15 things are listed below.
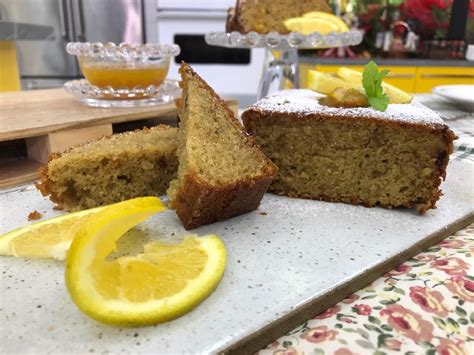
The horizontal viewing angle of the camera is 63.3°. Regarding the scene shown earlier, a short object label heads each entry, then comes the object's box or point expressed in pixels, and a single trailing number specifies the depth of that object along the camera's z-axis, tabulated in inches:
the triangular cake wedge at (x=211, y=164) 8.6
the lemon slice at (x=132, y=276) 5.9
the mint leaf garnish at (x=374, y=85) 10.4
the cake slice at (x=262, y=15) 16.9
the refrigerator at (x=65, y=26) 35.4
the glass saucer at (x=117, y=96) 14.4
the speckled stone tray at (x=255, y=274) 5.8
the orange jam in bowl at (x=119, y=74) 14.6
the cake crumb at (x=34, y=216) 9.3
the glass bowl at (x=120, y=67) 14.7
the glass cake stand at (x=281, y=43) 15.4
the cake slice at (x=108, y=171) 9.5
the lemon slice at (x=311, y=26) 16.1
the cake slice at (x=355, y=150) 9.9
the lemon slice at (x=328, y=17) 16.5
